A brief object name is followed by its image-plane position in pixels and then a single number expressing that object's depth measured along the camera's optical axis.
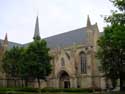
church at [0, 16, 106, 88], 34.22
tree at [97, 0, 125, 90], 22.14
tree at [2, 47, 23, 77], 35.14
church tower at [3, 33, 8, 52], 42.27
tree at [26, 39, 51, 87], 29.46
